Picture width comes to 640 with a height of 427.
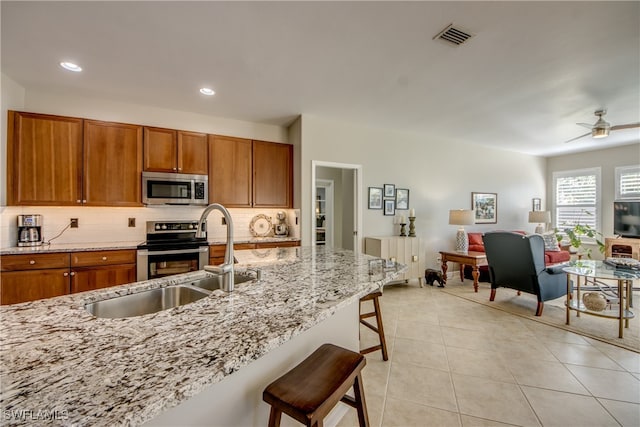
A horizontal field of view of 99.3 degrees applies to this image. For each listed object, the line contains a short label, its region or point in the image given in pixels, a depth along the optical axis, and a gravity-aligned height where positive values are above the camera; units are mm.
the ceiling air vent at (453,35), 2085 +1379
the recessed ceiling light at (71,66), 2527 +1354
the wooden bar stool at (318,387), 990 -707
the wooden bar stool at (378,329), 2271 -1013
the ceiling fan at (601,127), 3549 +1069
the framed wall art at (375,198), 4594 +198
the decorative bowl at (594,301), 2928 -992
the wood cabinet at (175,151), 3398 +756
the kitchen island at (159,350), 554 -389
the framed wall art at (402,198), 4840 +199
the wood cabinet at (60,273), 2598 -650
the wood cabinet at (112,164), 3131 +542
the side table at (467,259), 4383 -829
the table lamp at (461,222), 4750 -215
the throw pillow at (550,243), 5226 -644
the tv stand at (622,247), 5043 -719
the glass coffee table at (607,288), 2766 -910
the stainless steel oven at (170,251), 3092 -490
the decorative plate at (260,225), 4168 -245
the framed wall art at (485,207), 5716 +59
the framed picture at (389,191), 4723 +326
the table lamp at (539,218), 5852 -179
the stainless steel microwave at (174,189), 3346 +264
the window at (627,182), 5422 +561
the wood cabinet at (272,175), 3977 +523
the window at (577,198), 5965 +280
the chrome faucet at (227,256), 1403 -250
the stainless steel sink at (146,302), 1242 -460
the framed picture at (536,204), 6516 +138
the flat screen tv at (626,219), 5160 -176
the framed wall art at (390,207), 4730 +45
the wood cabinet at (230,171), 3717 +536
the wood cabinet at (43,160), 2846 +538
